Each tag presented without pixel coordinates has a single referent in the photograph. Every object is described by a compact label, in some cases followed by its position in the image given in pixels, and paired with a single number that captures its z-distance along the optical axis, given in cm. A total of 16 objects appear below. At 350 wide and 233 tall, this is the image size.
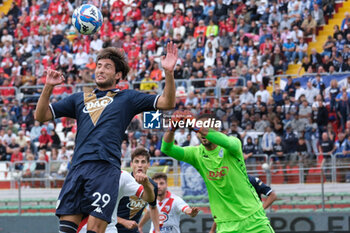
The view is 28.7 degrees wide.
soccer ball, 948
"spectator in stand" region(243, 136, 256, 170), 1622
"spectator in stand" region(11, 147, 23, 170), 2003
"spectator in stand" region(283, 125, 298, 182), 1628
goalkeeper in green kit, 806
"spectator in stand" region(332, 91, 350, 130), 1781
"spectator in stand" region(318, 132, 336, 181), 1610
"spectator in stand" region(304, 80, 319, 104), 1853
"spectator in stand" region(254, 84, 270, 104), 1922
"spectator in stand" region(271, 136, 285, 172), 1633
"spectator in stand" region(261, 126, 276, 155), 1720
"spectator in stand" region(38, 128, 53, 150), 2044
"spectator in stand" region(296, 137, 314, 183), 1583
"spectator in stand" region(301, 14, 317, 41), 2200
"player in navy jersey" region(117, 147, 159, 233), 871
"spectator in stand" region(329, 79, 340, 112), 1806
